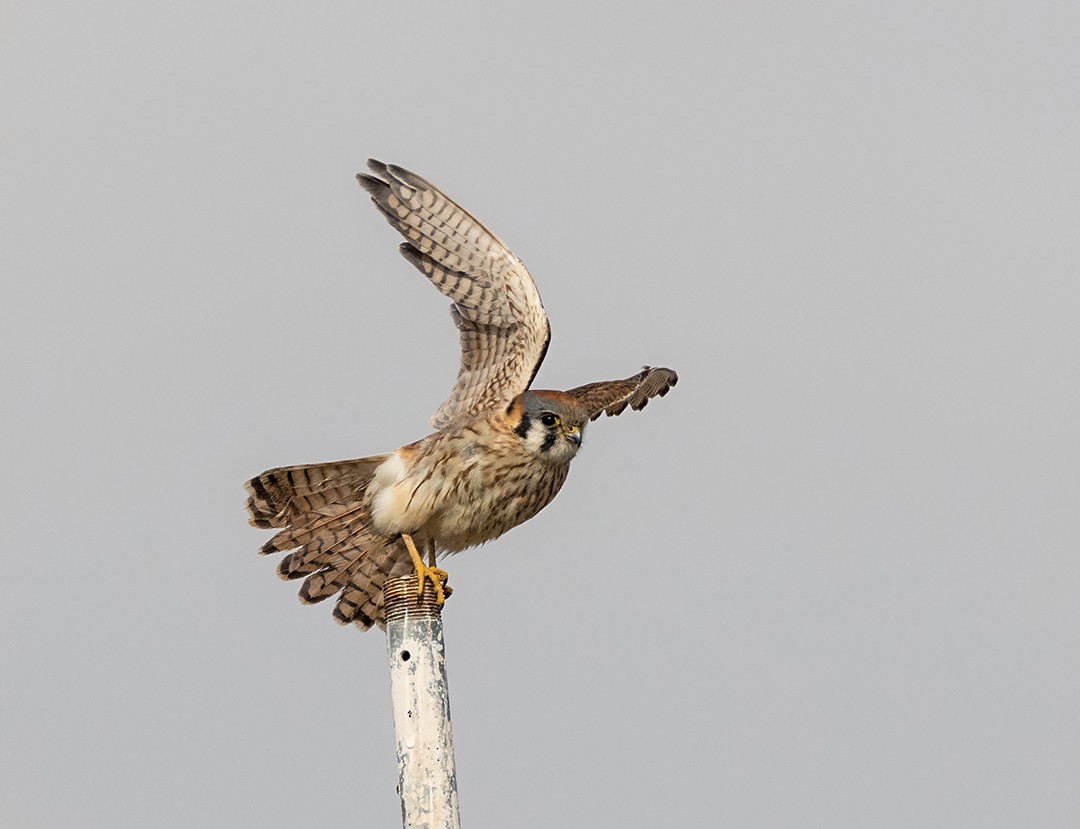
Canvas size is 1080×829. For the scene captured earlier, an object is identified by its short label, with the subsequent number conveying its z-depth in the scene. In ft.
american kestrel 54.08
